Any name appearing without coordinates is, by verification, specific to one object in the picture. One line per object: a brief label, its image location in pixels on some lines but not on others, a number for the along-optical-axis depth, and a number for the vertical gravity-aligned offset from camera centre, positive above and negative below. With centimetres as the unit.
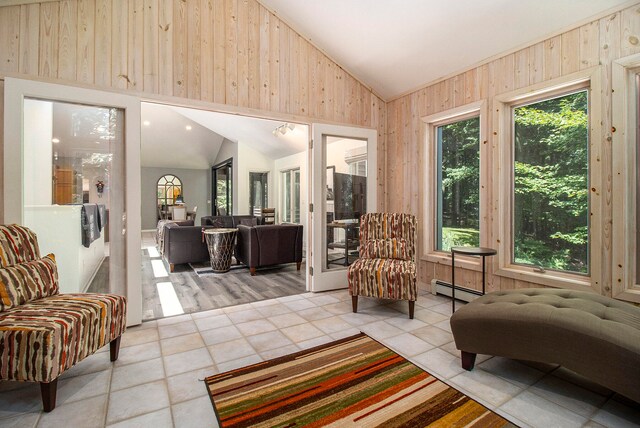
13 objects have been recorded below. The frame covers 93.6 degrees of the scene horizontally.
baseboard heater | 322 -90
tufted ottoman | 147 -67
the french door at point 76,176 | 230 +30
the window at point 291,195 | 816 +46
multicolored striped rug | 154 -106
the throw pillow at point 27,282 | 176 -44
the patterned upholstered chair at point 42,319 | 152 -60
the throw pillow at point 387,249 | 335 -42
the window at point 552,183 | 261 +27
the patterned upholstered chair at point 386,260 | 288 -53
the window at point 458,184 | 343 +34
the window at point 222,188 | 991 +89
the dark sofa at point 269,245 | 483 -55
